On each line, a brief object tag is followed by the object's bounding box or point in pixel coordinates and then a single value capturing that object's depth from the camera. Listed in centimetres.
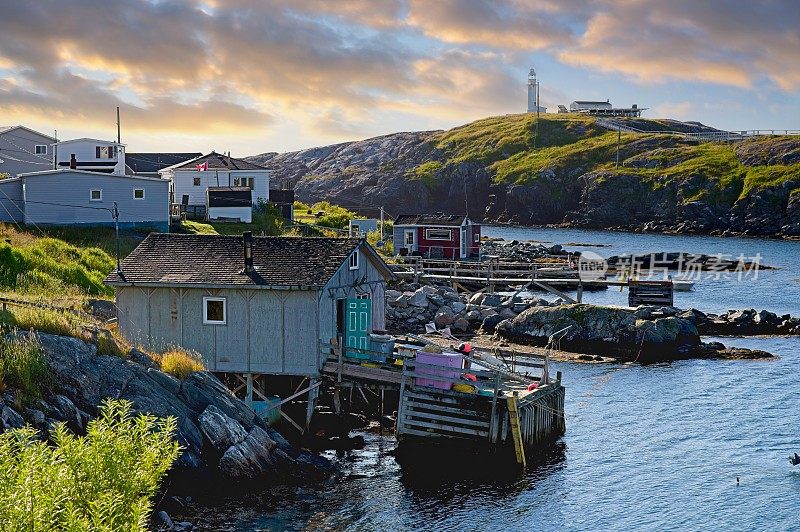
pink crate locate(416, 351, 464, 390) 3228
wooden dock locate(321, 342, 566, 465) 3173
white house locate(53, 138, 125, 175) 8250
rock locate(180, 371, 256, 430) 2923
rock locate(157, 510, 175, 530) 2415
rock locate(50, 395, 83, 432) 2612
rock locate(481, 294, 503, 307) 6184
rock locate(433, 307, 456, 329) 5822
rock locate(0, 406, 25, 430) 2475
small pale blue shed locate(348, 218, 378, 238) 9006
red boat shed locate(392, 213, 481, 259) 8088
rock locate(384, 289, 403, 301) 6257
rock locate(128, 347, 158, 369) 2963
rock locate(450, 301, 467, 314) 6088
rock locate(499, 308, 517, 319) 5856
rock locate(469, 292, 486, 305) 6297
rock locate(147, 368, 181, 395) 2892
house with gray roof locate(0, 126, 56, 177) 8550
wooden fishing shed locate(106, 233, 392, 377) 3378
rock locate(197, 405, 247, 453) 2811
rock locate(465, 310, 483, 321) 5972
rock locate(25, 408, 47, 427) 2527
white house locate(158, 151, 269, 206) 8638
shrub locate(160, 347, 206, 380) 3002
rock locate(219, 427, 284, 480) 2764
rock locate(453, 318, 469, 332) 5788
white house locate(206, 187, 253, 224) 7869
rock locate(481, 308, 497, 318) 5922
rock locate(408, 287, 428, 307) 6075
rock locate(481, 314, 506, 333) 5725
